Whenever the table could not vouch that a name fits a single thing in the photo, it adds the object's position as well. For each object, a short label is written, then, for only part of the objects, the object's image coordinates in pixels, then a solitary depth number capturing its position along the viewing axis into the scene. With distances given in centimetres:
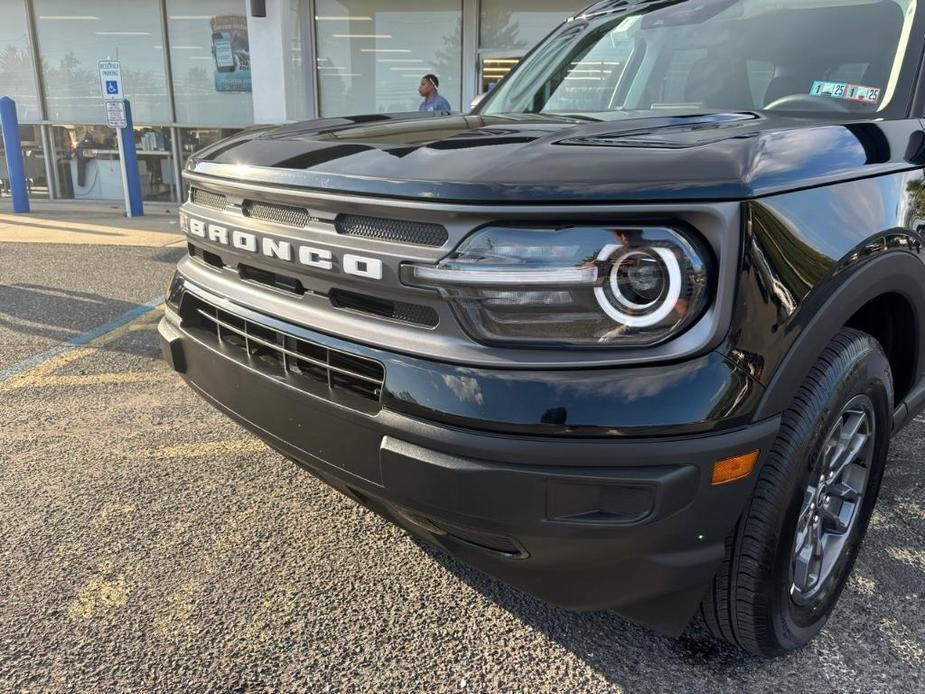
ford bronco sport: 138
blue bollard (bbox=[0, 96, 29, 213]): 998
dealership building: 1108
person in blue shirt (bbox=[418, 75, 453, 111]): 809
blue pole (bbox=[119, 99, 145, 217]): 989
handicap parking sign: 920
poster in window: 1143
